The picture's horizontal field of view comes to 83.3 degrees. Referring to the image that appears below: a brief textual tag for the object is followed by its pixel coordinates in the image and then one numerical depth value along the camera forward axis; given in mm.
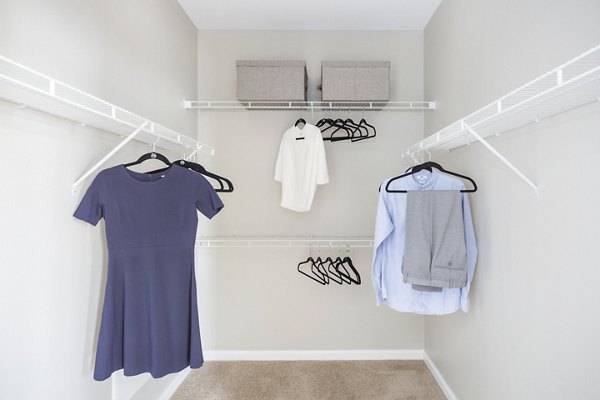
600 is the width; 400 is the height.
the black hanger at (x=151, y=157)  1564
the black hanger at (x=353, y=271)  2555
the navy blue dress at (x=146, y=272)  1399
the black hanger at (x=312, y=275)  2631
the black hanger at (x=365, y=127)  2624
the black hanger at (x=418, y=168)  1852
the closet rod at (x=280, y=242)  2627
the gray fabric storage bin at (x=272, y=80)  2410
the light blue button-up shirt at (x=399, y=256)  1827
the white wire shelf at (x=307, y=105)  2529
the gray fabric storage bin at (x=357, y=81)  2408
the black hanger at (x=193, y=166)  1853
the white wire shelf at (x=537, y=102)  875
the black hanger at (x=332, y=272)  2668
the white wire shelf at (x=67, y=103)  934
